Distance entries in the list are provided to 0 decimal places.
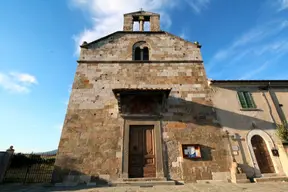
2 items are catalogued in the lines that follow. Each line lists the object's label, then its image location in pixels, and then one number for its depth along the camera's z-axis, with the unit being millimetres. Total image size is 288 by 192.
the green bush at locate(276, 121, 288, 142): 7572
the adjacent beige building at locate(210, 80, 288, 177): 7270
